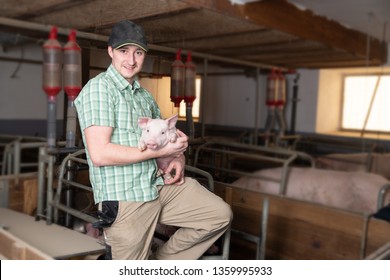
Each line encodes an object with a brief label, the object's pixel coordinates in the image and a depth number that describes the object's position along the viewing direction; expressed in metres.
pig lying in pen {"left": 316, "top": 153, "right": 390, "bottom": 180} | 2.69
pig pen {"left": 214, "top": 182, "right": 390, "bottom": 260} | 1.61
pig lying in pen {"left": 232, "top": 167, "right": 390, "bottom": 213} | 1.95
